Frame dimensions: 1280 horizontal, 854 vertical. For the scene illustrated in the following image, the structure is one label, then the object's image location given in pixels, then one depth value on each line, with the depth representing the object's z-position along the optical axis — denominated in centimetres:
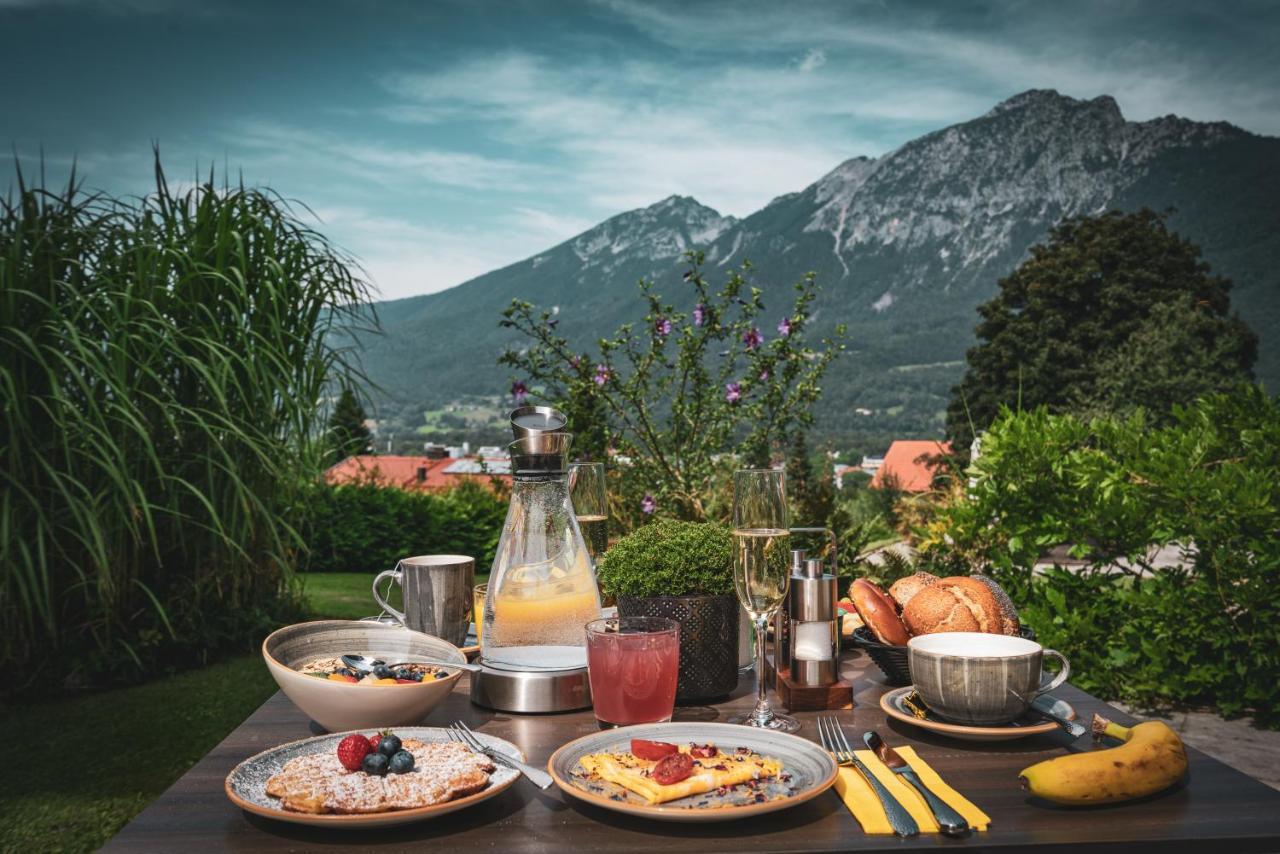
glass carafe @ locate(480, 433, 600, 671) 150
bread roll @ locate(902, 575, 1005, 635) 158
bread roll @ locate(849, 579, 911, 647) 162
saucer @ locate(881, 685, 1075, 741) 131
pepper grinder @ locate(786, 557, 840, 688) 151
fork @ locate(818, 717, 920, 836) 104
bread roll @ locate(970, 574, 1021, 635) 160
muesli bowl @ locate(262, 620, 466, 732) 135
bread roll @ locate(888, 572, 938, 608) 171
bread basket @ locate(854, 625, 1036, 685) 161
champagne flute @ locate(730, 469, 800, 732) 141
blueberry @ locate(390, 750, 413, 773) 115
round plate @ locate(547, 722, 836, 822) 103
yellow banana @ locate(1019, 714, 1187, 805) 109
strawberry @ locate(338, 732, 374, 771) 116
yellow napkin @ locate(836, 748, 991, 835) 105
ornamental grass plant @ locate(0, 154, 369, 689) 343
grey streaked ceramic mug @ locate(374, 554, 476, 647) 176
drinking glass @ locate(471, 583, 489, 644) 189
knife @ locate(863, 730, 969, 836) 102
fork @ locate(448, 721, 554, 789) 111
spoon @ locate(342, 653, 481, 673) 146
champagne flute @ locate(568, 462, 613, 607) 188
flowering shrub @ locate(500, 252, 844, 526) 686
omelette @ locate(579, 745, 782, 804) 108
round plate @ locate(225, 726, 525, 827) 102
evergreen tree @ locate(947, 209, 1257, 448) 2403
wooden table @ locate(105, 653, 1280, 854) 101
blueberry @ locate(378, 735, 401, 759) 117
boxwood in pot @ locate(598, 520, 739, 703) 153
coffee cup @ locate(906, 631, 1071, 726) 131
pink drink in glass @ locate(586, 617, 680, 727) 132
